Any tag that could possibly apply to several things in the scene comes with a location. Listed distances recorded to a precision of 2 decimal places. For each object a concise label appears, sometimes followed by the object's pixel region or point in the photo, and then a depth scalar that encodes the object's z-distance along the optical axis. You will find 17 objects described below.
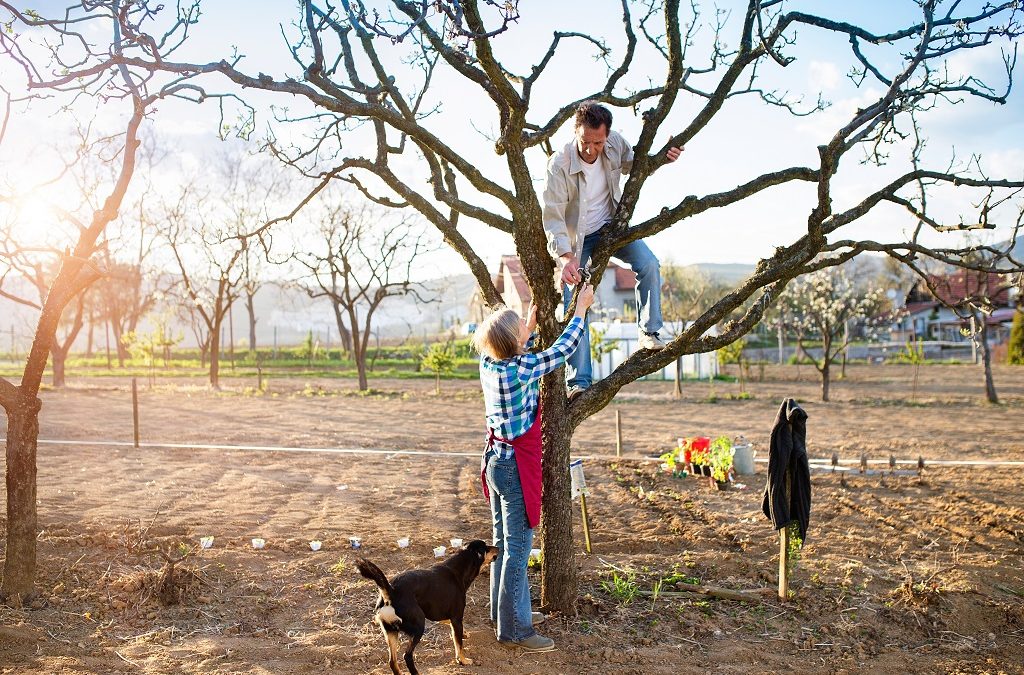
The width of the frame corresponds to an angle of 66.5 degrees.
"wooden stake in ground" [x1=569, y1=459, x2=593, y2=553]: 5.88
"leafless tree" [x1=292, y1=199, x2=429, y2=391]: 24.86
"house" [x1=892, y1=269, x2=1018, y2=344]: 42.43
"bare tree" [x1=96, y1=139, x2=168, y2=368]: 38.89
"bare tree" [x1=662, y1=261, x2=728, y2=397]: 25.23
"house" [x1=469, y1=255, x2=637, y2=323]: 49.34
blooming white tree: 21.86
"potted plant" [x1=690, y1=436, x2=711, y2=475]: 9.69
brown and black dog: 3.78
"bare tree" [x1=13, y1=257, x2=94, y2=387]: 23.44
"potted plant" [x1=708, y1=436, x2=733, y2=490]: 9.16
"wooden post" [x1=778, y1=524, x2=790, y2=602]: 5.19
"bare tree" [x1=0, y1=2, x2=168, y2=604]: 5.11
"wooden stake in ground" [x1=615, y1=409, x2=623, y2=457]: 11.41
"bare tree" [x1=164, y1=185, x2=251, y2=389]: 25.06
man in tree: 4.25
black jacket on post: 5.12
